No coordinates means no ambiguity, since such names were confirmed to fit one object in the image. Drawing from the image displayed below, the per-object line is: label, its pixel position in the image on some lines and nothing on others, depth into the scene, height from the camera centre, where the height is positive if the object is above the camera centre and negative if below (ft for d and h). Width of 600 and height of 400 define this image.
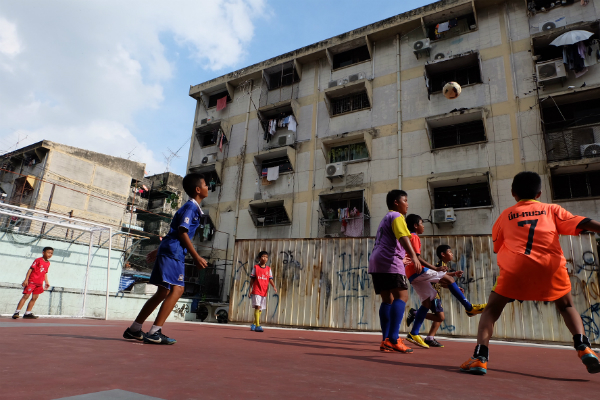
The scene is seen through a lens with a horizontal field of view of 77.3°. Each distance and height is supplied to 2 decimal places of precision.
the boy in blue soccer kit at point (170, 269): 11.49 +0.69
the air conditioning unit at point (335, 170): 53.88 +18.36
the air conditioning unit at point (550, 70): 42.45 +27.01
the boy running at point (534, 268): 8.48 +1.01
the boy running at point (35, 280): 26.37 +0.30
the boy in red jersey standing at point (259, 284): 25.03 +0.89
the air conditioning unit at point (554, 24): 45.19 +33.95
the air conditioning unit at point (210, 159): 69.05 +24.06
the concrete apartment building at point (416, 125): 43.21 +23.90
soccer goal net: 33.17 +1.69
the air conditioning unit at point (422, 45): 52.06 +35.25
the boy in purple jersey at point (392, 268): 12.42 +1.22
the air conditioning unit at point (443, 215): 44.55 +10.67
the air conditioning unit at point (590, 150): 39.81 +17.15
